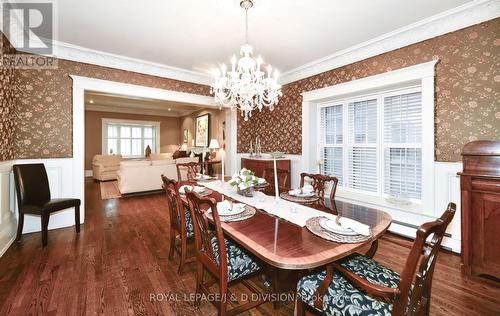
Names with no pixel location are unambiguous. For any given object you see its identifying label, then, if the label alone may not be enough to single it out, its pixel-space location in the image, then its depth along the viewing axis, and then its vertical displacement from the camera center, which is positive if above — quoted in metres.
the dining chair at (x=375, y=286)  0.92 -0.69
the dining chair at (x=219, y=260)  1.40 -0.72
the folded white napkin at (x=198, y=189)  2.31 -0.33
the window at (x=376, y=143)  3.05 +0.23
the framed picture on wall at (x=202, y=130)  7.98 +1.05
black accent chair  2.66 -0.50
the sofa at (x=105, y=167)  7.19 -0.27
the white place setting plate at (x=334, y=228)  1.31 -0.43
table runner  1.62 -0.41
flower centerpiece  2.11 -0.23
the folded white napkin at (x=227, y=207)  1.69 -0.38
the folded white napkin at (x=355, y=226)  1.30 -0.41
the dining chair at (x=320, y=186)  1.98 -0.31
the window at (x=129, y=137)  8.98 +0.92
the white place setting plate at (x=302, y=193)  2.18 -0.35
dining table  1.08 -0.46
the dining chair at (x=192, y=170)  3.31 -0.19
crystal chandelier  2.31 +0.82
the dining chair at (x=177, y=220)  2.03 -0.63
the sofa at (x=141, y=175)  5.14 -0.39
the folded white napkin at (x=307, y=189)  2.24 -0.31
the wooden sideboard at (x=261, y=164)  4.21 -0.11
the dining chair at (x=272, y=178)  2.49 -0.29
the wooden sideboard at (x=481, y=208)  1.92 -0.45
